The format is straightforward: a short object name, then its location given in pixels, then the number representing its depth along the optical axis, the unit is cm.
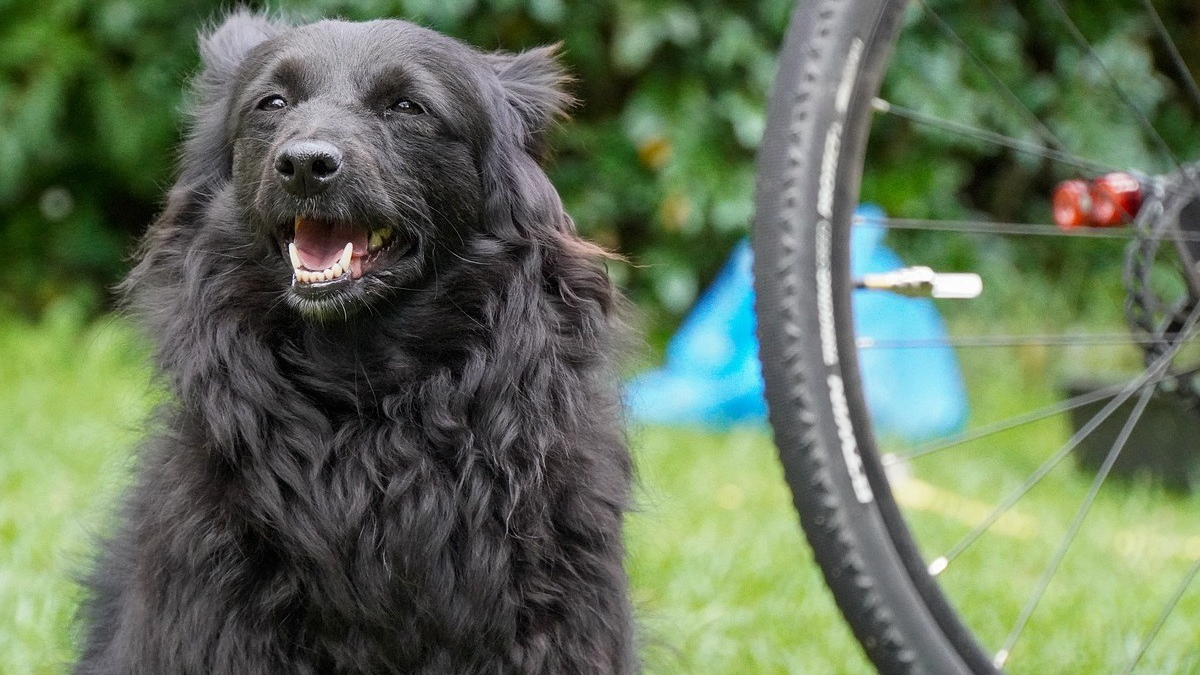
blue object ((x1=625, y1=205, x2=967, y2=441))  549
